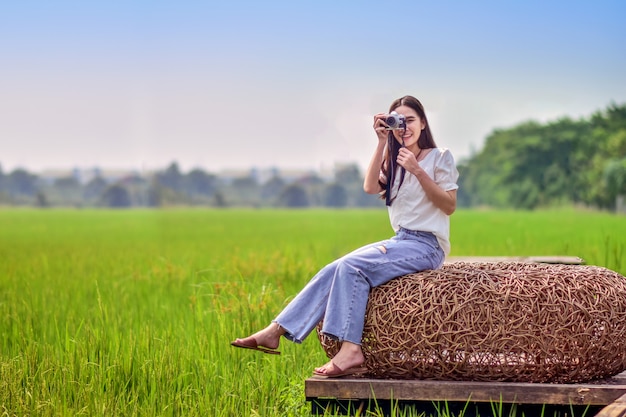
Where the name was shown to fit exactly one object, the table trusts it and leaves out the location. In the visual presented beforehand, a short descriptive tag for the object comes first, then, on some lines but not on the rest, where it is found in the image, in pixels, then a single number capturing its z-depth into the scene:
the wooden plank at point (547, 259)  7.67
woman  4.82
